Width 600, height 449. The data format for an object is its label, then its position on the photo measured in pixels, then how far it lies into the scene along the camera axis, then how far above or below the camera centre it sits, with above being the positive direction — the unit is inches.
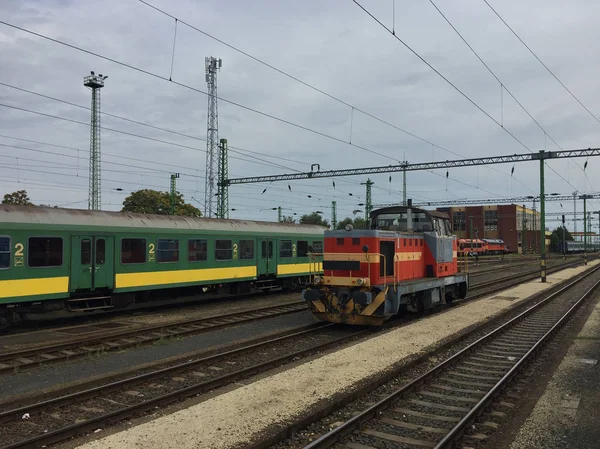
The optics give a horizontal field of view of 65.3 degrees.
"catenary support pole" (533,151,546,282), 1019.9 +67.9
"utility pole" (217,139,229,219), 1245.7 +153.5
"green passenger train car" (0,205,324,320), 485.4 -23.9
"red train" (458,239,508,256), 2672.5 -43.2
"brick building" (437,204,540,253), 3725.4 +128.3
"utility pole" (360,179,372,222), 1647.4 +167.3
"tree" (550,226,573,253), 3708.2 -12.6
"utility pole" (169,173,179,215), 1608.5 +197.7
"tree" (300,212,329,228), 3420.3 +165.2
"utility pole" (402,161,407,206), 1615.4 +191.9
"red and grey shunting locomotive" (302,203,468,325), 480.4 -34.0
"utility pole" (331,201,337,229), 2132.6 +146.2
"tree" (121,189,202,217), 1815.9 +143.9
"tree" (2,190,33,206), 1537.9 +133.6
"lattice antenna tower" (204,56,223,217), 1251.0 +307.1
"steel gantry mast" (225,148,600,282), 1021.8 +186.5
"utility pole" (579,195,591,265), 1740.8 +156.6
